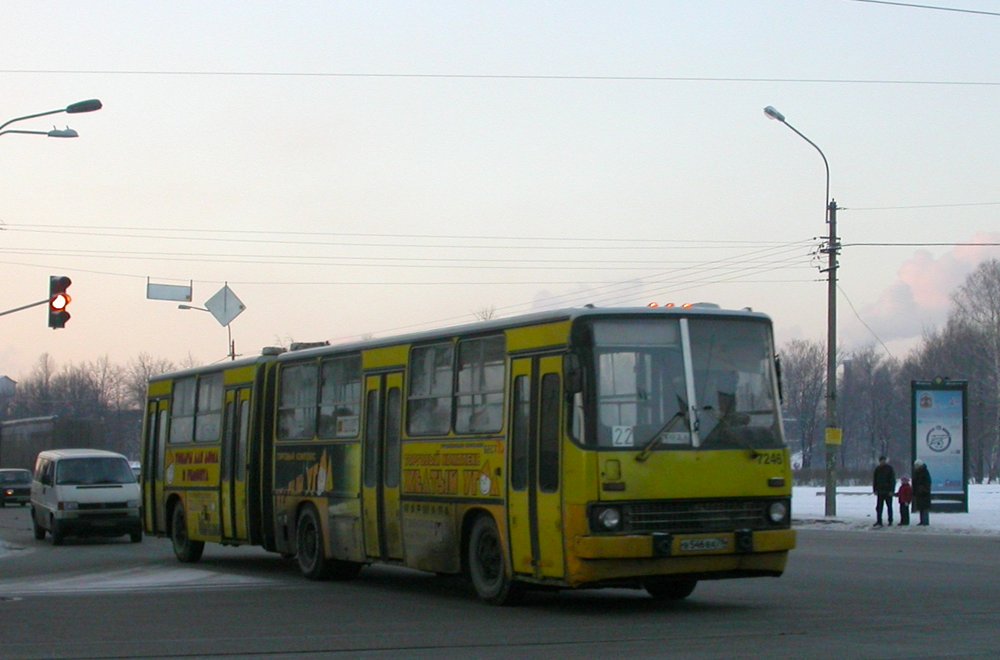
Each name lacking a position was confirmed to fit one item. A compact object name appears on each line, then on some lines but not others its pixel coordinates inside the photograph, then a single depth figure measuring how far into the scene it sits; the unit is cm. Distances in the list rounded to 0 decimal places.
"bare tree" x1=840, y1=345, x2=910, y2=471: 13000
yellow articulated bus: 1390
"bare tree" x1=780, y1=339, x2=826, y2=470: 12112
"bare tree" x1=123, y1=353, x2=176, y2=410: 14662
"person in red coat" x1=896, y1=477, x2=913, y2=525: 3469
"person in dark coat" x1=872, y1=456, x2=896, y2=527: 3388
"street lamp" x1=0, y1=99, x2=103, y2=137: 2816
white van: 3084
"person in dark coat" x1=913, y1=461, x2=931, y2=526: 3425
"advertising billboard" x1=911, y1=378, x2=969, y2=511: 3716
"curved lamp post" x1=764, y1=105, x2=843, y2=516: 3791
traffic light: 2825
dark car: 5475
